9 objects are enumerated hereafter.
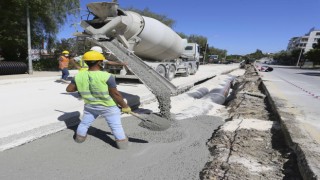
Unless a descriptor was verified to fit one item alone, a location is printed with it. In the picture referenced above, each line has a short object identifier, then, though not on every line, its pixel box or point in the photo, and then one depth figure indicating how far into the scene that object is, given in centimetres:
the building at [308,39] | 8985
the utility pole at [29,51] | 1056
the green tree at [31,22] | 1099
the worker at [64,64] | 793
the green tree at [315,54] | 3730
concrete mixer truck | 712
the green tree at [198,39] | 5055
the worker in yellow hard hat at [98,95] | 279
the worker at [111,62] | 723
